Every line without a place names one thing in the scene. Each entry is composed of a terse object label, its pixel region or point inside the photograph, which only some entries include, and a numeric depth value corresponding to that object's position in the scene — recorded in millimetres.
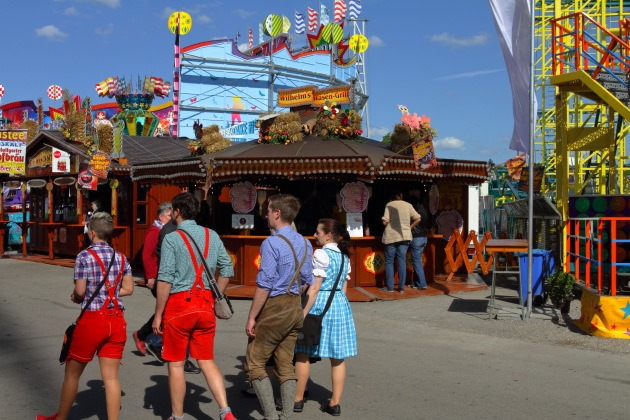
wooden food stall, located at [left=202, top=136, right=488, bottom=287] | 12672
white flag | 10680
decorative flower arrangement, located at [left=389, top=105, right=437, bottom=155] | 13766
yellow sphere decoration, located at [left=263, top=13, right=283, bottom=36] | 43906
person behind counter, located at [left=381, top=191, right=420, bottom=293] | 12258
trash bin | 10641
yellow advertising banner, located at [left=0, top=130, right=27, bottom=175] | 20250
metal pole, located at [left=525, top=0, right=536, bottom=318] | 10000
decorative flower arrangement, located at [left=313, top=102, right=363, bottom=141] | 14305
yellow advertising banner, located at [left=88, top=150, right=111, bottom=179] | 17500
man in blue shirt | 4980
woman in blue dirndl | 5633
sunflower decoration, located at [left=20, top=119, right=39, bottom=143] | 25250
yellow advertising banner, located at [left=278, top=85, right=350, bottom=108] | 15305
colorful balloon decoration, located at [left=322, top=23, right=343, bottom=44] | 42531
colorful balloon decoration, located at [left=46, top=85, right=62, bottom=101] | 48844
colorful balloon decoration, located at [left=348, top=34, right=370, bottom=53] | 40344
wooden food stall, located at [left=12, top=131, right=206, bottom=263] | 18266
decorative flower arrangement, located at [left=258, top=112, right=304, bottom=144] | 14094
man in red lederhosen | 4965
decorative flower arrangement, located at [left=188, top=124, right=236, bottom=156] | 14578
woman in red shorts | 4867
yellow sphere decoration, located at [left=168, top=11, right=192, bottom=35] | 39259
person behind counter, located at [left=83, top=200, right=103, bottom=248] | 18694
